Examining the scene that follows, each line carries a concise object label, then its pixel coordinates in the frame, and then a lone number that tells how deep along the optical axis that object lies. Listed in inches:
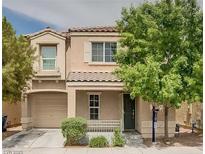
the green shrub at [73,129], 323.6
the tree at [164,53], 303.7
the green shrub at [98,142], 320.8
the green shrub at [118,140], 322.4
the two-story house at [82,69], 434.6
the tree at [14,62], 313.4
